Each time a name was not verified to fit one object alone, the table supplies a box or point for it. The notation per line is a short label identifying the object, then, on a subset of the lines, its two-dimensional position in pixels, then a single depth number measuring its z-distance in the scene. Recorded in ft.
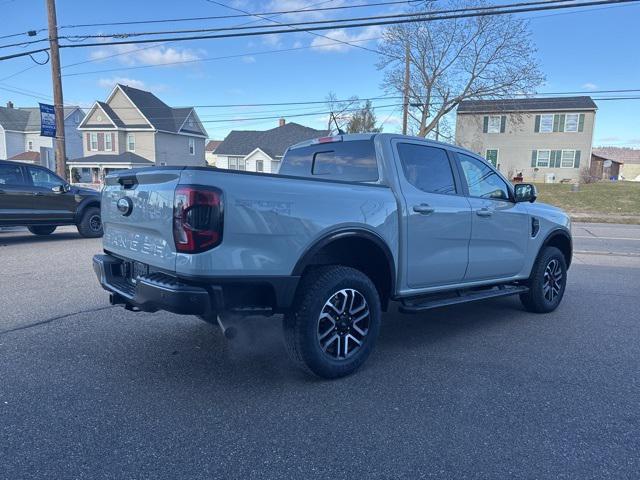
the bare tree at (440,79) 96.12
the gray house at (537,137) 118.62
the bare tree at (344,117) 156.06
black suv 33.22
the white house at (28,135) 157.38
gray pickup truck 10.14
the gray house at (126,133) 132.05
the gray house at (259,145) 149.18
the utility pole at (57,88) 53.21
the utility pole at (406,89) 92.27
